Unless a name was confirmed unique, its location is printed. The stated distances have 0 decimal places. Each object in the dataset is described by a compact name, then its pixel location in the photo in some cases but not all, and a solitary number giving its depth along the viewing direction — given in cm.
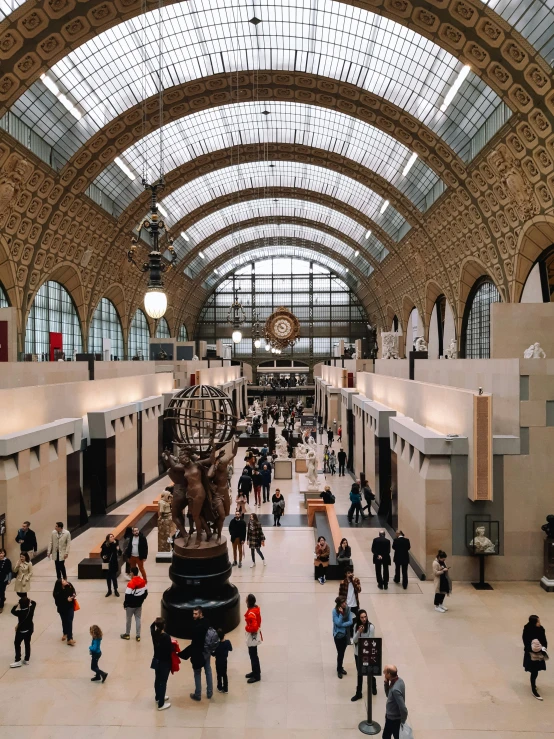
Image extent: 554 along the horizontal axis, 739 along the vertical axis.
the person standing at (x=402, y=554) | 1134
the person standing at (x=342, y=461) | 2428
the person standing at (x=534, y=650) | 762
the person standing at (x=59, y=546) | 1087
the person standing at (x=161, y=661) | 729
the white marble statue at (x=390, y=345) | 3244
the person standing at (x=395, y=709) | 612
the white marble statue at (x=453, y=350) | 2789
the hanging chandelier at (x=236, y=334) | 3547
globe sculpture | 962
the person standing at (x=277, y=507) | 1647
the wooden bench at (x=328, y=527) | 1209
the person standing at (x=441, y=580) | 1024
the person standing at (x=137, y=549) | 1111
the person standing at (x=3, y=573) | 988
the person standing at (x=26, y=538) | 1119
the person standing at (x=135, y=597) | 905
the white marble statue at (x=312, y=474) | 1962
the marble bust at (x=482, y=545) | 1136
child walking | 771
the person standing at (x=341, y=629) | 820
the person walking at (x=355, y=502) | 1630
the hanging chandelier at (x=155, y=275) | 1253
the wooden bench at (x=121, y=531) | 1201
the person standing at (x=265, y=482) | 1944
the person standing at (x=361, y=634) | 754
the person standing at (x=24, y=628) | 820
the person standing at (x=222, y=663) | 772
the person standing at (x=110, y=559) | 1084
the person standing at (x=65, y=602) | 880
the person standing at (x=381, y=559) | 1129
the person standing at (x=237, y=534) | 1262
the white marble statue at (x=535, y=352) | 1300
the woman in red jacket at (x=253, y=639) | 799
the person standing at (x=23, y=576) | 932
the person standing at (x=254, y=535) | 1277
